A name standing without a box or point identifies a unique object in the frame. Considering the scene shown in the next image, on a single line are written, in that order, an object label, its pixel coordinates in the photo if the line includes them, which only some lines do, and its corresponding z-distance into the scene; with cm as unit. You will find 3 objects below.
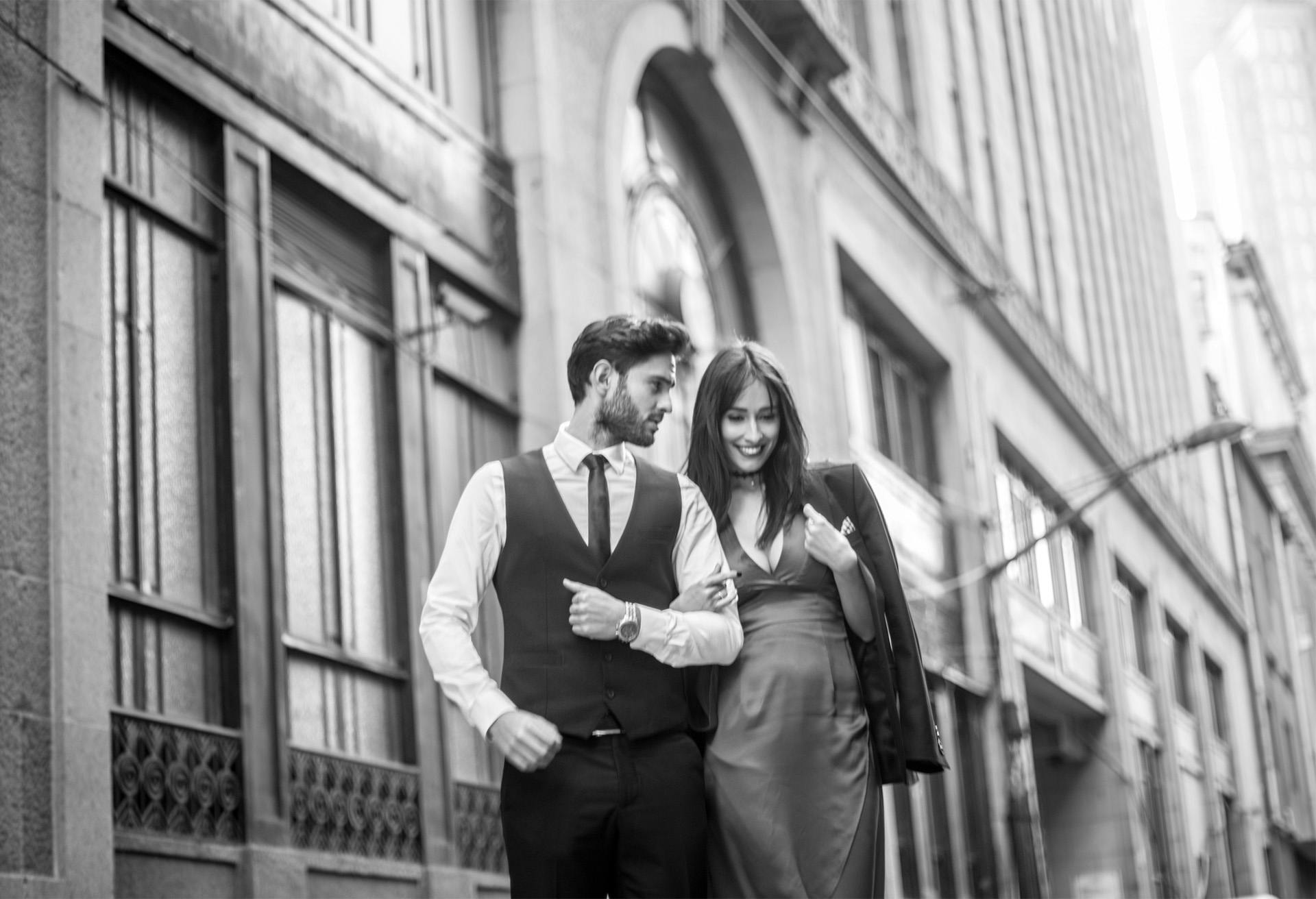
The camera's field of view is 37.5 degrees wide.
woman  594
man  540
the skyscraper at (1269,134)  14075
